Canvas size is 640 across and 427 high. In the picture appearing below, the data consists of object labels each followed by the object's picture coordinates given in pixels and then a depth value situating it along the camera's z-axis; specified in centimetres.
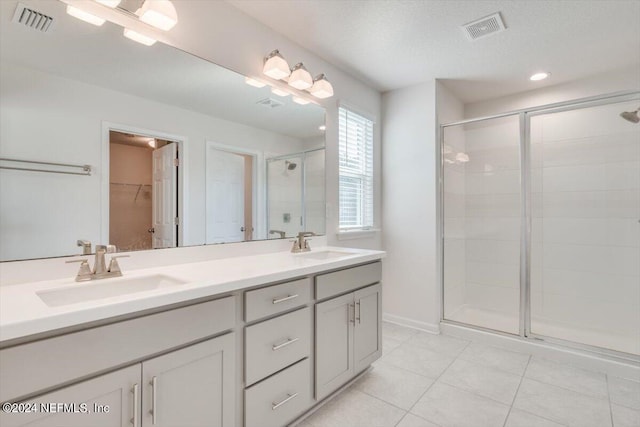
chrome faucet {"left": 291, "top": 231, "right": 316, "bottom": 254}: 222
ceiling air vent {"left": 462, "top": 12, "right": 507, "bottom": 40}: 204
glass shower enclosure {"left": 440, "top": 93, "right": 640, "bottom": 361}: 262
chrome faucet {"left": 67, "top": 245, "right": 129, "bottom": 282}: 126
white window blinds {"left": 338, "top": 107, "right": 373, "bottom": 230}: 279
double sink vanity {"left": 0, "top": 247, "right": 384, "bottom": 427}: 86
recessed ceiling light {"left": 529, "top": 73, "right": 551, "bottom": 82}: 288
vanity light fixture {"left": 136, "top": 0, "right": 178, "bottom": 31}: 146
